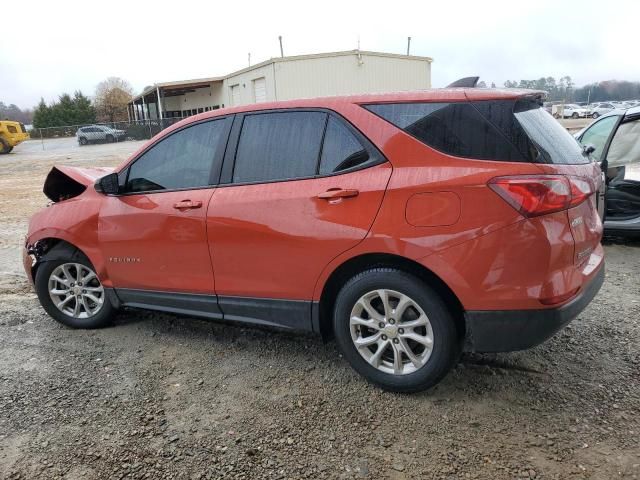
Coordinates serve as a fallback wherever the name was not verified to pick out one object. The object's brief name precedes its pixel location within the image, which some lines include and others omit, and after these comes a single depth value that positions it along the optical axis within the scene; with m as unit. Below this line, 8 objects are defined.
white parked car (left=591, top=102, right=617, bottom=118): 48.43
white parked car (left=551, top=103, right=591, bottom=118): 49.19
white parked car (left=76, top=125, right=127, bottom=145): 40.00
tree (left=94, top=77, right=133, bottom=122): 65.38
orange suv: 2.68
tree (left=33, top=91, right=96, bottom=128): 59.69
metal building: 28.33
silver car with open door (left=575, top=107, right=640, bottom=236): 5.88
